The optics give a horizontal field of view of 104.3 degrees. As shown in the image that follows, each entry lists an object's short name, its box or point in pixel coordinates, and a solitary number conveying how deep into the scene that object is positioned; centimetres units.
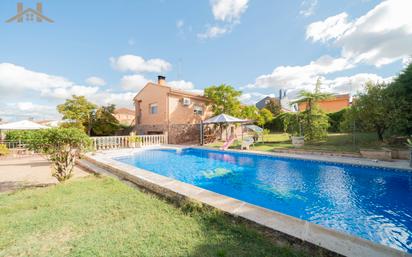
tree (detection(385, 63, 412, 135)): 841
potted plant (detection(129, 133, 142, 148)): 1440
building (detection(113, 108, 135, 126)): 4282
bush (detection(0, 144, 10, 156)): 1048
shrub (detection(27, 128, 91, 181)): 497
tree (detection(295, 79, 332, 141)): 1288
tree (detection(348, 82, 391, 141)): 914
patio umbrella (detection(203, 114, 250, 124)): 1556
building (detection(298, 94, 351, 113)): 3408
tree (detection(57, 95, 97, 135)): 1734
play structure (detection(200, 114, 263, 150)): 1376
